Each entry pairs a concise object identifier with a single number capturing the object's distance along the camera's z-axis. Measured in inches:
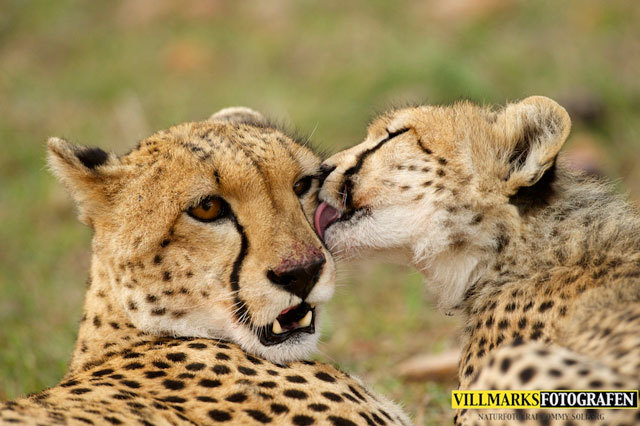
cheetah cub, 186.4
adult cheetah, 202.1
